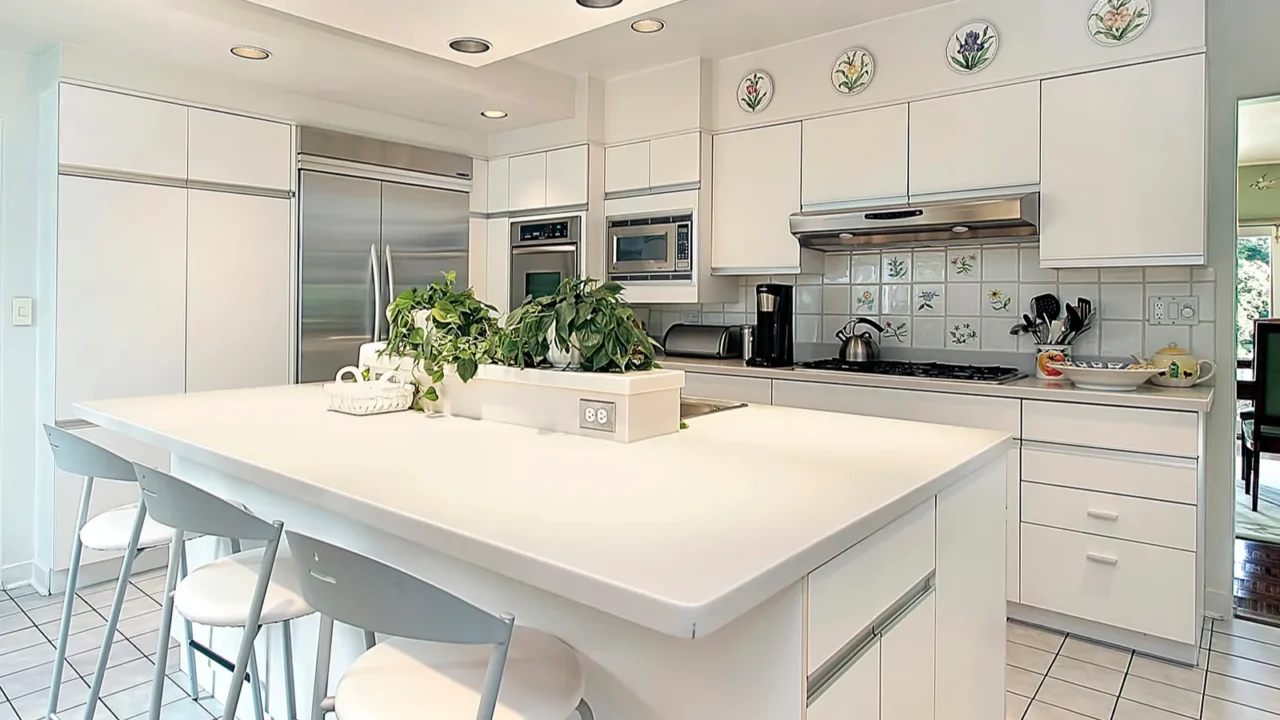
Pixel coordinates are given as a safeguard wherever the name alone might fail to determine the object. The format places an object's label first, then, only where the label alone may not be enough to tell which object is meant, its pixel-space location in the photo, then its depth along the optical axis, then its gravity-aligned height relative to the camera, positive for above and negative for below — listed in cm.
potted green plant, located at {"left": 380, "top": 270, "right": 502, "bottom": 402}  208 +7
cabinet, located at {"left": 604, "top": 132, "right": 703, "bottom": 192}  388 +100
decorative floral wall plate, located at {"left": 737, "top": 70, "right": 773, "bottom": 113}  369 +128
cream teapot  279 -3
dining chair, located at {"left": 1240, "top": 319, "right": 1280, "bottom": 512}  400 -14
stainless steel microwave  394 +57
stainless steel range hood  292 +55
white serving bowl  264 -6
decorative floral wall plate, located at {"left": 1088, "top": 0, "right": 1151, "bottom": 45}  271 +121
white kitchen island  99 -25
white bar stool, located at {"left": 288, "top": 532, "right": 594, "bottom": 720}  97 -46
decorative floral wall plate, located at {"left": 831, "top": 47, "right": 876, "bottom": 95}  337 +126
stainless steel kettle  358 +5
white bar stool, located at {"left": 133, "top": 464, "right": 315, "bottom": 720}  140 -47
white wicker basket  213 -12
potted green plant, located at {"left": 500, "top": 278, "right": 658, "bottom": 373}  185 +6
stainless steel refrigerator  369 +59
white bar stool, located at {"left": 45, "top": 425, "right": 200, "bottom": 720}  183 -47
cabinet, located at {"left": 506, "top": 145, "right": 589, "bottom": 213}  419 +98
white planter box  177 -11
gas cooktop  299 -5
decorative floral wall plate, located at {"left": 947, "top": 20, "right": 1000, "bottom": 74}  304 +124
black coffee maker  363 +15
